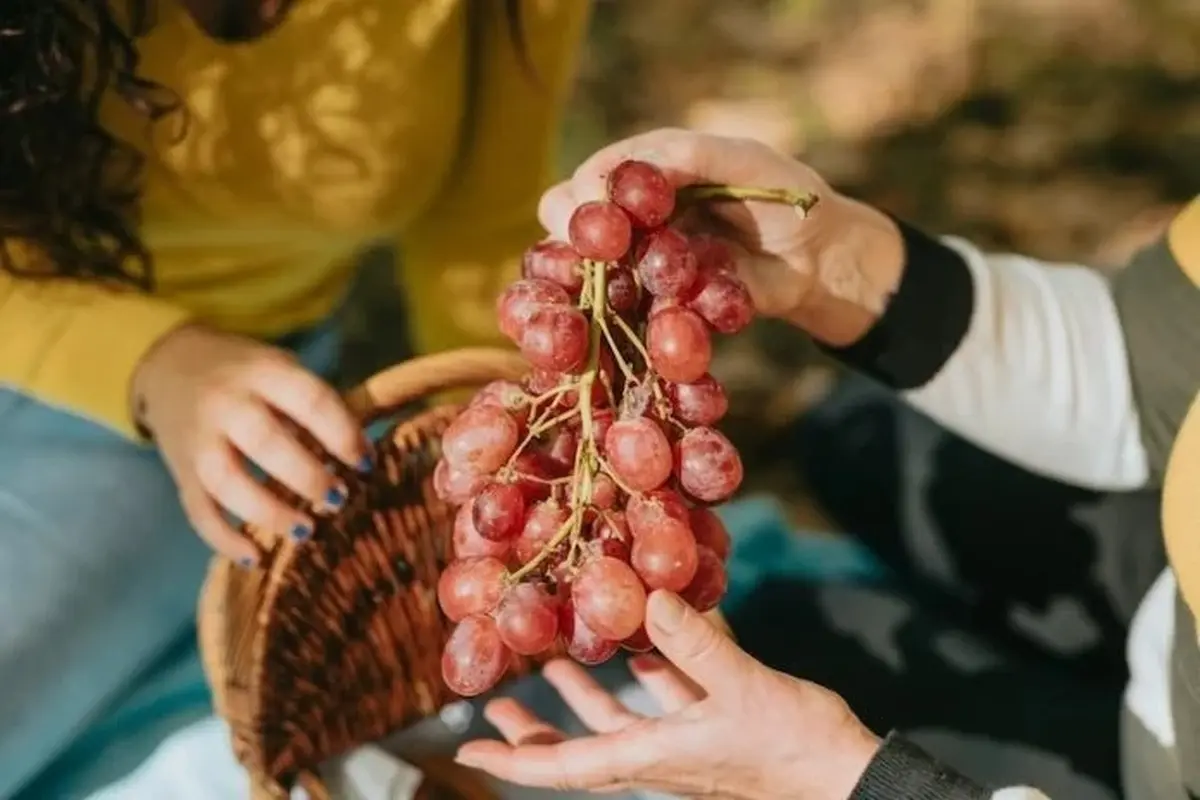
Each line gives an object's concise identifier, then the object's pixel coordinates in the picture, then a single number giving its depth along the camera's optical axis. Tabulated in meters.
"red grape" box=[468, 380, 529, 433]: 0.62
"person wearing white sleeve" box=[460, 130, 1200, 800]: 0.66
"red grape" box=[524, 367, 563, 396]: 0.61
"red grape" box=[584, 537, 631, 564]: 0.60
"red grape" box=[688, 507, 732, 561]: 0.65
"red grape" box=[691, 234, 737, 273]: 0.66
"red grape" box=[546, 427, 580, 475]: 0.63
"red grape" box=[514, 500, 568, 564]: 0.61
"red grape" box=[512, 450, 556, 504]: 0.62
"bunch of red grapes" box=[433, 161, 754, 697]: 0.59
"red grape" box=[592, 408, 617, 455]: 0.60
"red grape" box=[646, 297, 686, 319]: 0.61
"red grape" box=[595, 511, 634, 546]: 0.60
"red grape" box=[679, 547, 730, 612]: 0.64
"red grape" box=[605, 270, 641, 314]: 0.62
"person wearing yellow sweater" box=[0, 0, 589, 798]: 0.80
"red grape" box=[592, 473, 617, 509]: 0.60
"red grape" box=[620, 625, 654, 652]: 0.62
